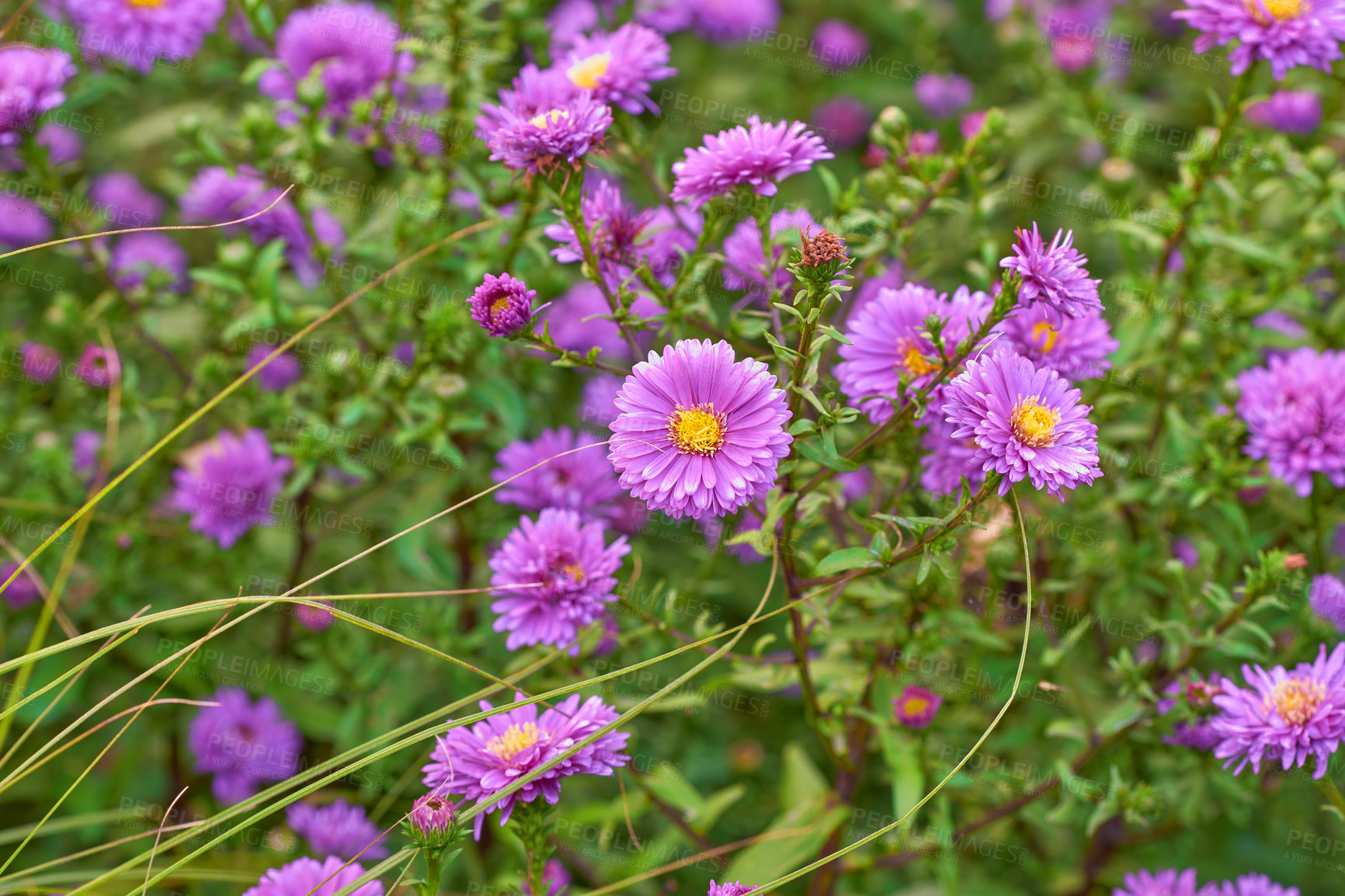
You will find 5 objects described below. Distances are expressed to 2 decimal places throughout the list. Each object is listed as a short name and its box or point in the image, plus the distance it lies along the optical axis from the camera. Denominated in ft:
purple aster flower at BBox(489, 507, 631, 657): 2.01
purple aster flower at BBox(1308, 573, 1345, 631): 2.19
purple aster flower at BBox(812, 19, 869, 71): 3.66
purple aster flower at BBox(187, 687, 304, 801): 2.45
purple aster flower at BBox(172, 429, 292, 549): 2.35
